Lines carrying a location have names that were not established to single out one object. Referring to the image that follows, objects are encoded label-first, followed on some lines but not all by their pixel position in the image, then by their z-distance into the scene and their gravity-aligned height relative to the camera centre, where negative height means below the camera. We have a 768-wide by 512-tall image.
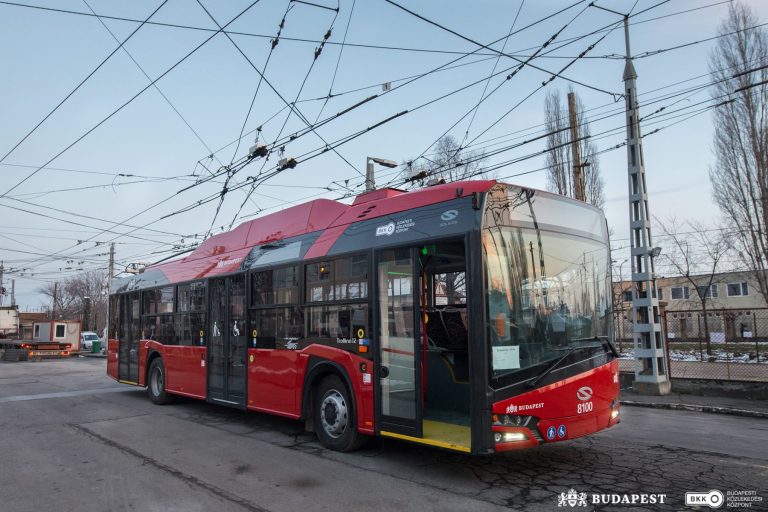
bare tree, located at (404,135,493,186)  23.96 +7.16
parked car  43.50 -2.25
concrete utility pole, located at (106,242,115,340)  37.44 +3.82
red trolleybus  5.23 -0.17
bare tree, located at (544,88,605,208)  24.77 +6.56
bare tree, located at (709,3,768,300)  18.39 +5.36
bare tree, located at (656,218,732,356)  24.17 +2.29
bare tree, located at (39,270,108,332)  74.38 +2.55
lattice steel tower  12.08 +0.61
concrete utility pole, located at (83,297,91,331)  58.62 -0.25
